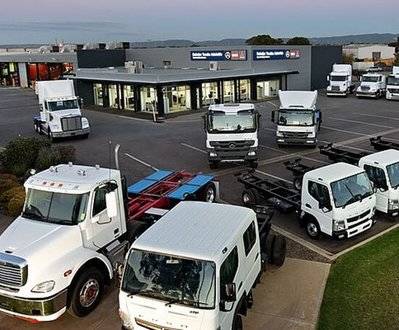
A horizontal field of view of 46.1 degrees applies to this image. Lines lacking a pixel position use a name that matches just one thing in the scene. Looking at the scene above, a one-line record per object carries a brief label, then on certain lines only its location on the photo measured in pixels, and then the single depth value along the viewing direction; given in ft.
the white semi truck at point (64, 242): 29.48
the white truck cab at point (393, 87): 147.43
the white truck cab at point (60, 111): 97.30
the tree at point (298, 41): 265.75
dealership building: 135.54
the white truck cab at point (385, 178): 48.39
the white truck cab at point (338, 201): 42.93
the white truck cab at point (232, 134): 68.74
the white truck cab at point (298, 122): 81.82
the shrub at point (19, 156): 67.21
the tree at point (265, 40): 267.37
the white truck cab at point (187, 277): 25.48
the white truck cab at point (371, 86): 151.94
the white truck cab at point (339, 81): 156.97
